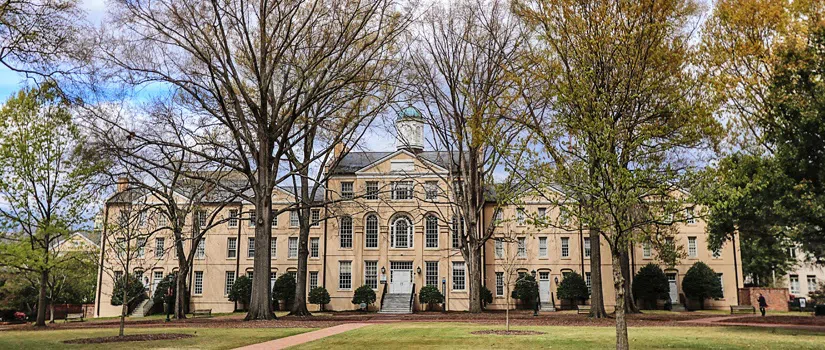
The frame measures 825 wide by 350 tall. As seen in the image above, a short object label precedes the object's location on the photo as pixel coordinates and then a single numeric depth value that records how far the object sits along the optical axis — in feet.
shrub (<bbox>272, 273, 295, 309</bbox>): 127.85
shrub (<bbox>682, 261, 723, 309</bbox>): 127.54
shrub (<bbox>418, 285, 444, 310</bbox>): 124.06
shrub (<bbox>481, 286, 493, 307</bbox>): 123.95
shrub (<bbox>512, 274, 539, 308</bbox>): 127.03
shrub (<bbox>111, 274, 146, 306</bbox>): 109.38
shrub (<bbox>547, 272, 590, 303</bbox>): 128.26
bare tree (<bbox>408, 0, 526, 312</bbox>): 85.20
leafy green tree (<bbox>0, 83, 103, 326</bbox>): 80.89
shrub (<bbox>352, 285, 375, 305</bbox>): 124.47
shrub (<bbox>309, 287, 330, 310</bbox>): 126.36
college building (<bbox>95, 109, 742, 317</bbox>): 130.62
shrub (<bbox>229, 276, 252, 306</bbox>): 129.39
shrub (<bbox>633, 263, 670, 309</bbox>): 127.44
